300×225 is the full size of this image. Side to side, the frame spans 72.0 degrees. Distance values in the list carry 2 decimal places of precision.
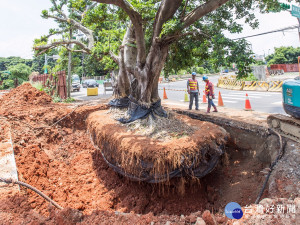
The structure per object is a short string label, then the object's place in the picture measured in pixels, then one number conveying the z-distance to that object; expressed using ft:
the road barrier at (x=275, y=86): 51.00
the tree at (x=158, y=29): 15.39
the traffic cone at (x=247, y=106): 29.67
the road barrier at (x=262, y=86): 53.93
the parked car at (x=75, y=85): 82.88
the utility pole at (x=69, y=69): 43.41
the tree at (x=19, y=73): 85.81
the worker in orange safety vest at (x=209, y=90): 25.20
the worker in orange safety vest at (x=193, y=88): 26.84
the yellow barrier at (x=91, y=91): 59.16
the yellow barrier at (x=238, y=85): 60.54
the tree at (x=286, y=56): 119.55
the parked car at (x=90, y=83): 95.21
